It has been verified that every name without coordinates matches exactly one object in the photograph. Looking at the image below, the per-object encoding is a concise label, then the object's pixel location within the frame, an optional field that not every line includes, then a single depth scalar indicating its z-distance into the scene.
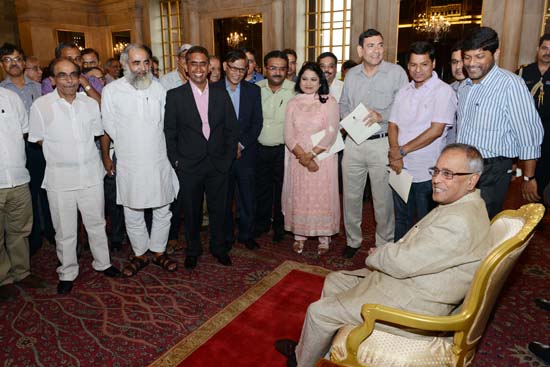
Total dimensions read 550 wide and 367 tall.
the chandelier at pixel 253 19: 11.32
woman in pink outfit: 3.65
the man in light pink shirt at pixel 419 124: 3.09
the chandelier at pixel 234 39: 12.07
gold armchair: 1.56
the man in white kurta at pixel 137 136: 3.20
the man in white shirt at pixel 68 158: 3.04
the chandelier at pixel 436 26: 10.03
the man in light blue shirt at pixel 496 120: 2.58
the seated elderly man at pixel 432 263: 1.69
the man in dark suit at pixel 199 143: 3.31
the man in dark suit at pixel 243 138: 3.77
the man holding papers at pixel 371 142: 3.48
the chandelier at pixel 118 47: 13.04
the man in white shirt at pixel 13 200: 3.01
